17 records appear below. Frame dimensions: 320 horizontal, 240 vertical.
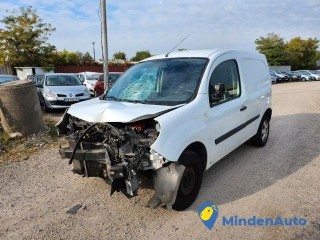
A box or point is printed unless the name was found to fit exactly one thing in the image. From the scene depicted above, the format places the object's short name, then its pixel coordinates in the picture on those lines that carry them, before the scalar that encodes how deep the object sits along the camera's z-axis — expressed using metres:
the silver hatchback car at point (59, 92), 8.85
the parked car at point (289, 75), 29.41
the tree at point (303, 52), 45.12
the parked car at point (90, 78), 14.60
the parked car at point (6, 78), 11.08
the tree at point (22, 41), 20.82
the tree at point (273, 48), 39.93
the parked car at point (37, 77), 12.09
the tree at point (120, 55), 55.25
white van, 2.70
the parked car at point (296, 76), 29.96
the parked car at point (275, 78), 26.69
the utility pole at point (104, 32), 8.21
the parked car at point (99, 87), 12.15
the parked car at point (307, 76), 30.06
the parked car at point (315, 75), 29.88
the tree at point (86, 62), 28.88
